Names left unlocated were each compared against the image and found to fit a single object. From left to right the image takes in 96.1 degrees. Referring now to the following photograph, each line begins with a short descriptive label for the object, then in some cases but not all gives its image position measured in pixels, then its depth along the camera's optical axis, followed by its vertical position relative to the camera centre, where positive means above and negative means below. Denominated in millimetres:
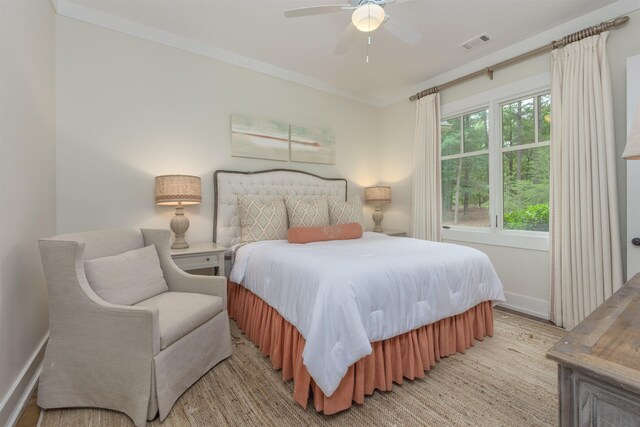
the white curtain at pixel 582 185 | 2408 +227
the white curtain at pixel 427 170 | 3768 +568
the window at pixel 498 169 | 3012 +497
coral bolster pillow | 2686 -190
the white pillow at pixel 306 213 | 3067 +9
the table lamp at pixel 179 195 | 2609 +183
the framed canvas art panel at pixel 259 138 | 3307 +917
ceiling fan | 1920 +1388
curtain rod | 2393 +1586
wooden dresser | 625 -360
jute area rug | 1521 -1088
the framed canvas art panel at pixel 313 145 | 3738 +935
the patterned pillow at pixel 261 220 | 2859 -59
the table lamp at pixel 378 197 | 4215 +235
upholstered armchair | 1496 -688
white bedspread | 1480 -480
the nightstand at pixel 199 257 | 2508 -380
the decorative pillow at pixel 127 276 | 1683 -384
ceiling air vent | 2953 +1797
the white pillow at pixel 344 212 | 3380 +17
